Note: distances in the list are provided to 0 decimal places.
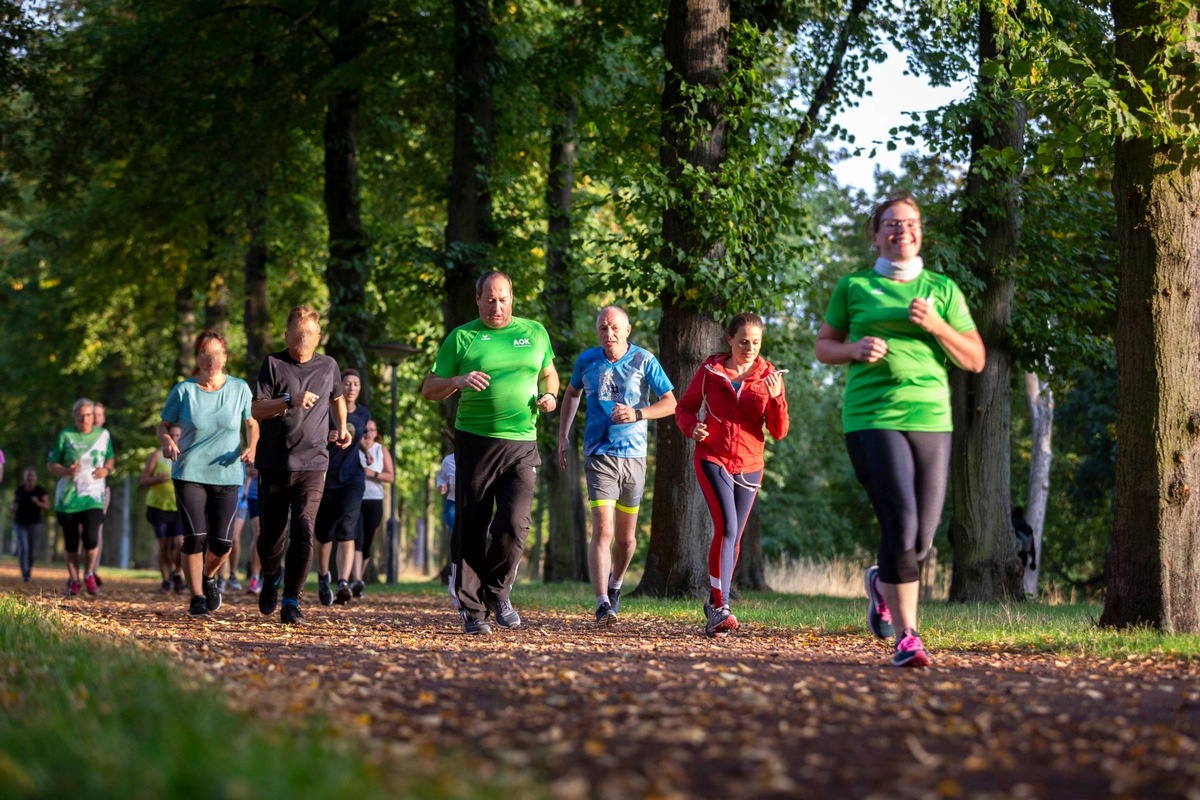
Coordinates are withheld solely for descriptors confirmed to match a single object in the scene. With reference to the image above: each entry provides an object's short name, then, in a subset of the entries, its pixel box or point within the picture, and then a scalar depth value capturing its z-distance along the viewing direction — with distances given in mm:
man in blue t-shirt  10930
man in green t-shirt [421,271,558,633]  10094
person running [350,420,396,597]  16297
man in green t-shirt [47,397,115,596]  17266
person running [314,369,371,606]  13992
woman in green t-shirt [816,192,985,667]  7508
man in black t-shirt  10945
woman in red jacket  10250
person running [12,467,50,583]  23750
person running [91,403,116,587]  17889
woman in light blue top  11766
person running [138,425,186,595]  18766
